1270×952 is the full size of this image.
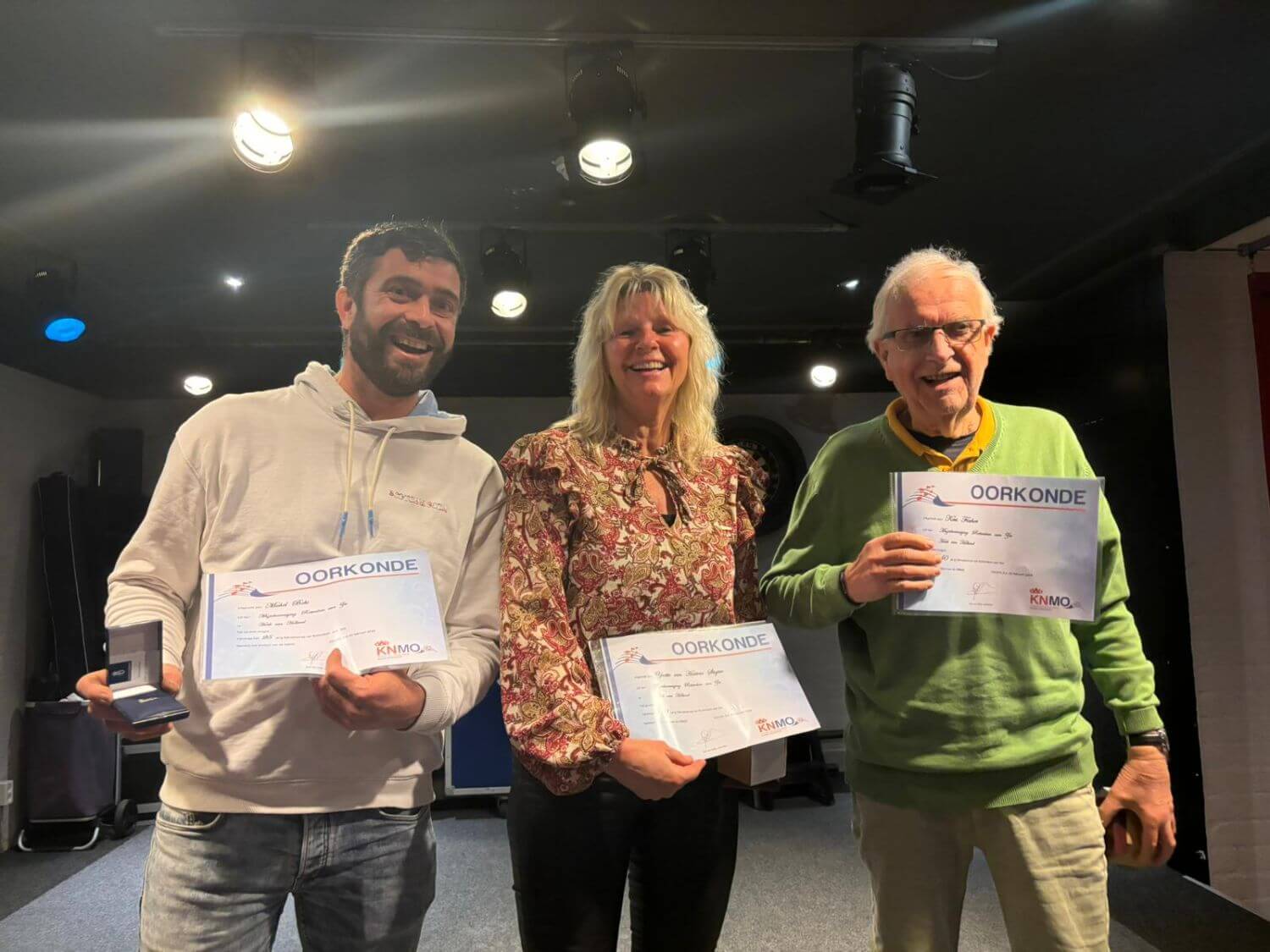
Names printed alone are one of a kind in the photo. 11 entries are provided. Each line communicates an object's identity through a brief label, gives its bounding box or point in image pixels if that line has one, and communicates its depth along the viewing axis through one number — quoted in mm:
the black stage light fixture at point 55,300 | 3549
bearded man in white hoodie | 1183
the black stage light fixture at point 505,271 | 3525
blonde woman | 1244
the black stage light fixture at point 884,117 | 2350
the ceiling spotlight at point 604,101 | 2322
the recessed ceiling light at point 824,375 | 5078
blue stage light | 3621
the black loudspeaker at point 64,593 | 4441
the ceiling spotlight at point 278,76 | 2225
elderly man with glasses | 1274
